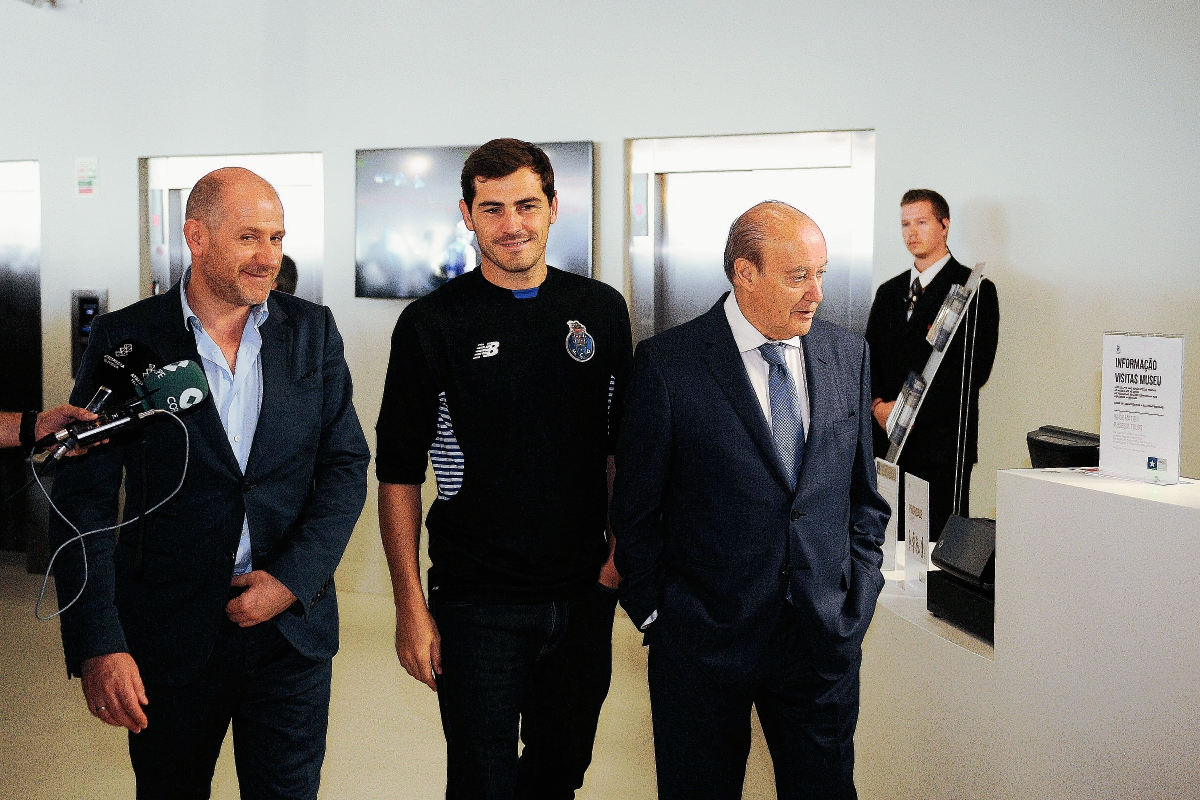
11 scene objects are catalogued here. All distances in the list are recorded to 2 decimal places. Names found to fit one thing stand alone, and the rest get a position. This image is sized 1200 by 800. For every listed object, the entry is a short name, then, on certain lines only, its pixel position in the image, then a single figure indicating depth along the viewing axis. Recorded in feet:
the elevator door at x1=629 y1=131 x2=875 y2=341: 16.78
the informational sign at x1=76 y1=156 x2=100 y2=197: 20.20
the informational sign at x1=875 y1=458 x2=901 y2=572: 9.64
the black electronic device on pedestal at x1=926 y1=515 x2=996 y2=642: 8.00
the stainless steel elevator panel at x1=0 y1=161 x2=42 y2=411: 20.94
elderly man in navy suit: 6.41
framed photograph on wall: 18.37
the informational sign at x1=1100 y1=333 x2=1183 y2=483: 6.86
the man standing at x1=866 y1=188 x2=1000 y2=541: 14.92
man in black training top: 6.98
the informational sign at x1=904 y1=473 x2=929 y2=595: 9.32
